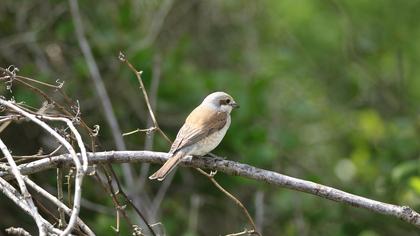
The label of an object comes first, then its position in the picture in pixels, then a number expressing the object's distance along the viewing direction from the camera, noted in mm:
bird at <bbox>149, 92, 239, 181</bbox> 8880
